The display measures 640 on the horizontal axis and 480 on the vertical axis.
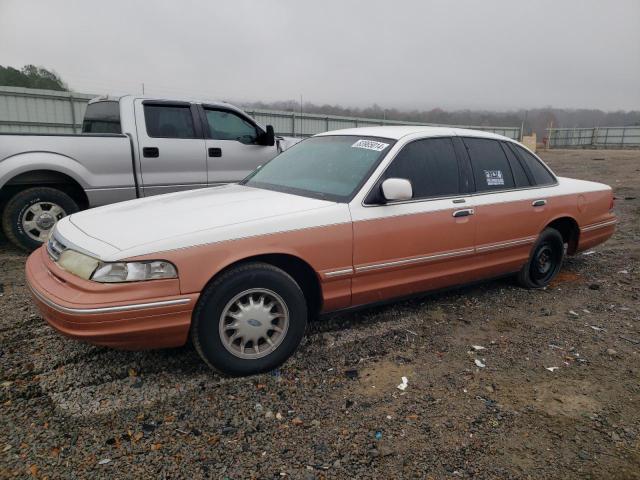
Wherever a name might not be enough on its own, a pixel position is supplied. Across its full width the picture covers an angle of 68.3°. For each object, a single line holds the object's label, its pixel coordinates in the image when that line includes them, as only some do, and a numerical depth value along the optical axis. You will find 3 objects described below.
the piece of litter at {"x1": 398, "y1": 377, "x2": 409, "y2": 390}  2.92
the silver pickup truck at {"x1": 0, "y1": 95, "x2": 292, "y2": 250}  5.21
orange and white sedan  2.60
